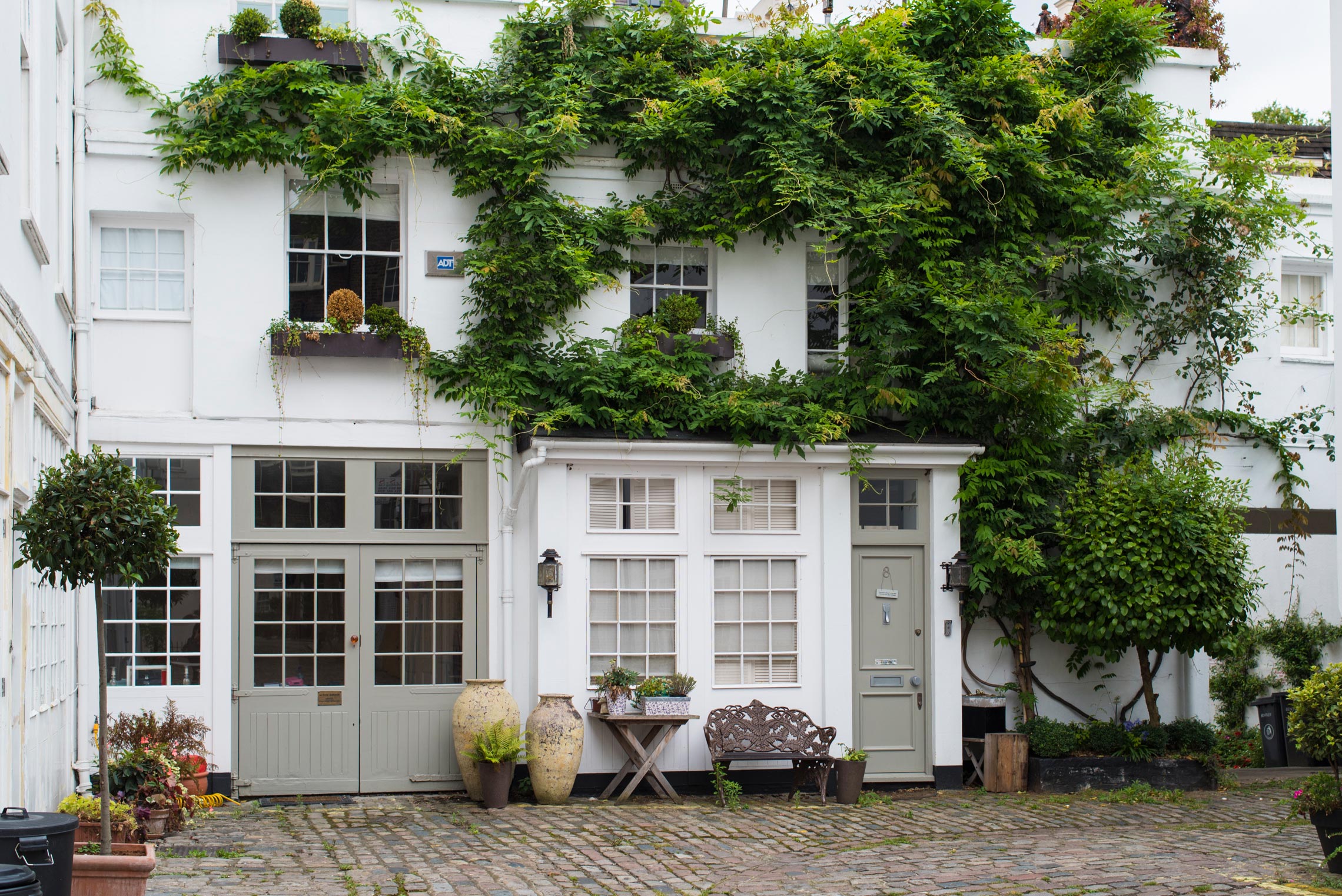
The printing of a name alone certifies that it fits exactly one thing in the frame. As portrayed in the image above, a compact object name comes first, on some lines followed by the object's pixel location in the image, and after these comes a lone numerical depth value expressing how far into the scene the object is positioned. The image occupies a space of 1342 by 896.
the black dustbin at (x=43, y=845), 5.09
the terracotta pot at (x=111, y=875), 6.12
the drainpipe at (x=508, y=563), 11.34
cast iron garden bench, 10.91
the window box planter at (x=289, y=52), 11.13
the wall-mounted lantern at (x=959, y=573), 11.65
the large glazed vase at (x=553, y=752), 10.58
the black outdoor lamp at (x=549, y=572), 10.94
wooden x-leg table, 10.76
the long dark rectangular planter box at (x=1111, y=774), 11.53
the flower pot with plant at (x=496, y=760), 10.35
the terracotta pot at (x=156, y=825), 8.88
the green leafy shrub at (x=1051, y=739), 11.55
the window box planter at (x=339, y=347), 11.05
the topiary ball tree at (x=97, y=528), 6.51
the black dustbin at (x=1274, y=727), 12.59
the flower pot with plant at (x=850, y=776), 10.82
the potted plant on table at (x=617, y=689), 10.92
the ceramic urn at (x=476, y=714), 10.64
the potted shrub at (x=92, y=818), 7.81
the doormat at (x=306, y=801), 10.76
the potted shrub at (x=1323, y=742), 7.85
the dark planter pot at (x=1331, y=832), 7.92
